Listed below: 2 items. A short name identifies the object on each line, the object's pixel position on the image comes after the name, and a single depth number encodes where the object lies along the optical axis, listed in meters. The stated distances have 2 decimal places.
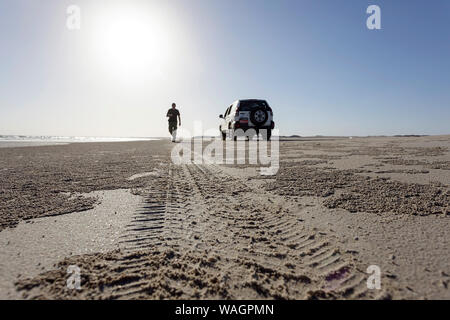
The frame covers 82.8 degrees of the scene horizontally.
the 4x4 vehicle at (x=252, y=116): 12.34
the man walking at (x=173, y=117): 13.81
